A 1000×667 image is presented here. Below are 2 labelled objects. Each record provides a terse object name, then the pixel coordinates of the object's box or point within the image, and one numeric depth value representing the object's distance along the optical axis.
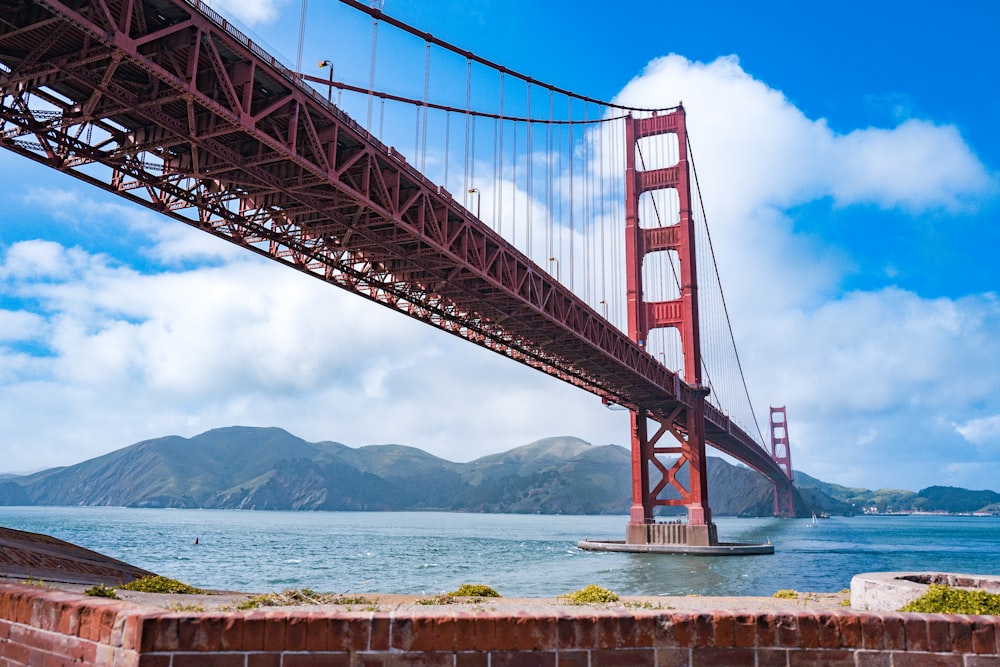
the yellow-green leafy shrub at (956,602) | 8.23
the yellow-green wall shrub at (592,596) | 11.74
